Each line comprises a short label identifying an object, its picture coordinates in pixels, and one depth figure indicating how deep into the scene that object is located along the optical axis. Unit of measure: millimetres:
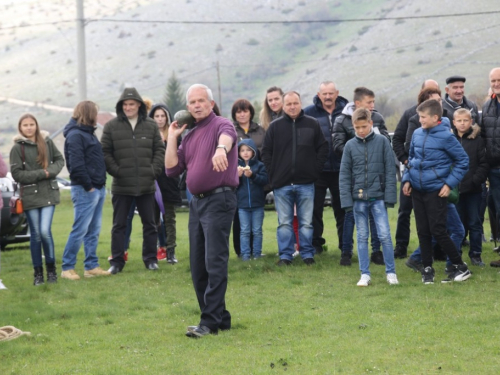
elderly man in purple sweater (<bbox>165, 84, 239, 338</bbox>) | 7957
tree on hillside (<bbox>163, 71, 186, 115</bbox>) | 87875
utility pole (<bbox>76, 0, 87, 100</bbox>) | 30094
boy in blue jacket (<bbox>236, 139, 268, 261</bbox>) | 12453
